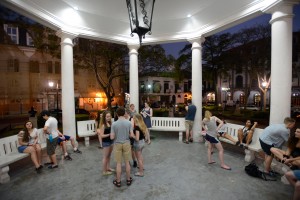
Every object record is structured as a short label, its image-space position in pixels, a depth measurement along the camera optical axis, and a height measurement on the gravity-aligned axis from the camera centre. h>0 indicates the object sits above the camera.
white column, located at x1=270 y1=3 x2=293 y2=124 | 4.45 +0.93
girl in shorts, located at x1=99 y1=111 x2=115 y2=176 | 4.18 -1.01
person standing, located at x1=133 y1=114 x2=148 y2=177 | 4.21 -1.07
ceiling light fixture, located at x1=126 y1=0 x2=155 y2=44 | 3.26 +1.59
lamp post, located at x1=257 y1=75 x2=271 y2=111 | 19.32 +1.19
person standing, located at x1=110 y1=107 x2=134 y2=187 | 3.80 -0.97
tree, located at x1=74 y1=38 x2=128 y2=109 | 13.36 +3.40
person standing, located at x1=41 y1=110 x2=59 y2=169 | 4.68 -1.07
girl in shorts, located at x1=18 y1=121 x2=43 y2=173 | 4.62 -1.33
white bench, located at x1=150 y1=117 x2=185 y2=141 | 7.94 -1.39
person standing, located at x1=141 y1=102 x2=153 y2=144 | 7.58 -0.87
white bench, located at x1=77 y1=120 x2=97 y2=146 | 7.04 -1.41
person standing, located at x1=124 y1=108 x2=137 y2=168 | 4.95 -1.86
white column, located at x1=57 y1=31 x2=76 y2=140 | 6.40 +0.53
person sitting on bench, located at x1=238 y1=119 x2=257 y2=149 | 5.26 -1.25
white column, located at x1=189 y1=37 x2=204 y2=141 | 7.54 +0.49
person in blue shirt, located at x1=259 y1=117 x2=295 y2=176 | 3.98 -1.03
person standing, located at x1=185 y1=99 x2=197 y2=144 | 7.40 -1.00
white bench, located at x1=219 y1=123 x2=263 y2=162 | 4.92 -1.53
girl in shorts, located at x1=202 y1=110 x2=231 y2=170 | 4.66 -1.02
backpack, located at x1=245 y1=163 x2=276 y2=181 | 4.14 -1.93
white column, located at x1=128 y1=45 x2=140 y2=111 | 8.27 +0.94
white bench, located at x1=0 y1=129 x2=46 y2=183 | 4.06 -1.55
